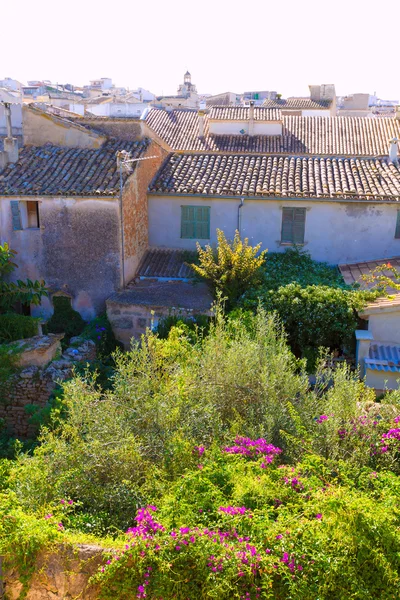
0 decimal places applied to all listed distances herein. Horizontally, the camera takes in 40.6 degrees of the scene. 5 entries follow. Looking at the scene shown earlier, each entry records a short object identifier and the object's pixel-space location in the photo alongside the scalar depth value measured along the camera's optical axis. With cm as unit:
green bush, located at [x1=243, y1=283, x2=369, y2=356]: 1199
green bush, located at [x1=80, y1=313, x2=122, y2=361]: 1362
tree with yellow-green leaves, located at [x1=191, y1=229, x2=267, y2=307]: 1347
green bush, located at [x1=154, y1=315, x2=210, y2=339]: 1285
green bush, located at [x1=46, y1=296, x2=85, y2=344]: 1492
